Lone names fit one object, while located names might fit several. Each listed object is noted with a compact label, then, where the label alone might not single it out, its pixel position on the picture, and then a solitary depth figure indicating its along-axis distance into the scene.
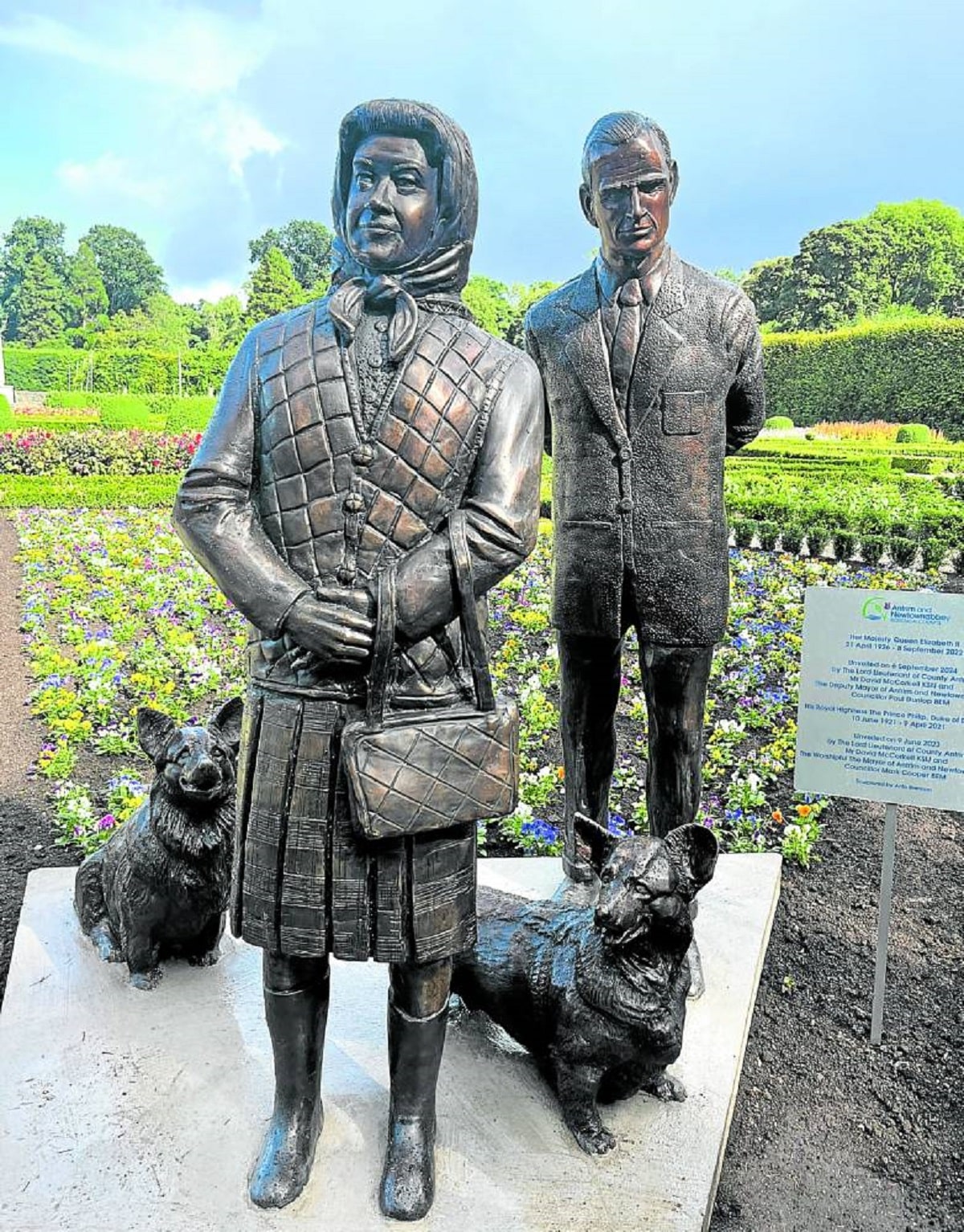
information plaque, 3.36
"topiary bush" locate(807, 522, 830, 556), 13.66
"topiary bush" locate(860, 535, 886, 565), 13.02
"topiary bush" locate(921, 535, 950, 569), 12.61
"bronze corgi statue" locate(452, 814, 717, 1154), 2.48
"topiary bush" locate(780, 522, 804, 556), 13.80
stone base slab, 2.40
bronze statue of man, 2.84
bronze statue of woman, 2.07
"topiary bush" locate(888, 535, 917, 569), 12.86
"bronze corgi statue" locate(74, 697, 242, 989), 3.08
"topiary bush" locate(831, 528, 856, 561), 13.20
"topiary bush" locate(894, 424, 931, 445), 25.86
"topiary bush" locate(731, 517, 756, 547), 14.09
